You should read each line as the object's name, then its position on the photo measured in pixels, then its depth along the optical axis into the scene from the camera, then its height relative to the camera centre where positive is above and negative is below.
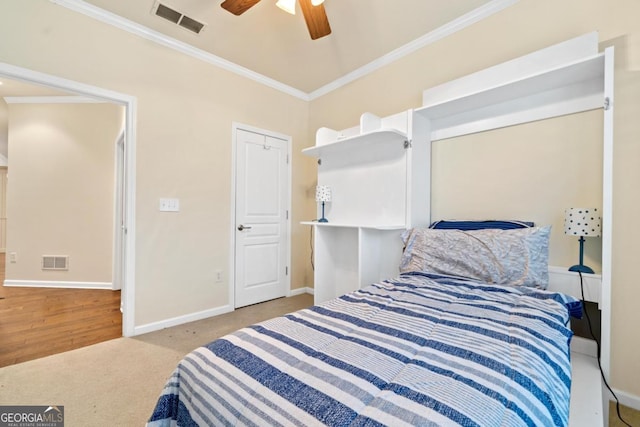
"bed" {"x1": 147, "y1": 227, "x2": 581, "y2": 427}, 0.64 -0.44
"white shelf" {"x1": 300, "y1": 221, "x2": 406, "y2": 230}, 2.28 -0.10
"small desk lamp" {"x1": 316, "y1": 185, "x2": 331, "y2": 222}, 2.94 +0.20
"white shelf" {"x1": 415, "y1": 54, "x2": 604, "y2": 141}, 1.68 +0.82
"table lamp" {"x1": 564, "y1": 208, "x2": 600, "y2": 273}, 1.57 -0.04
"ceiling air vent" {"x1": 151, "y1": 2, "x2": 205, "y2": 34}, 2.29 +1.66
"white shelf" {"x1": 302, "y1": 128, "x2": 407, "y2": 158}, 2.31 +0.65
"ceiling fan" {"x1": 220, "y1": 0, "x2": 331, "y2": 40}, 1.77 +1.32
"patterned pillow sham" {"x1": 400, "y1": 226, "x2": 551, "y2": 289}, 1.60 -0.25
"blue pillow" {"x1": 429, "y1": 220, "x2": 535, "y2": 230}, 1.91 -0.07
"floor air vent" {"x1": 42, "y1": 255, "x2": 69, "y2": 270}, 4.07 -0.75
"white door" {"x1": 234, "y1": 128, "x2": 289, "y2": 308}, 3.24 -0.05
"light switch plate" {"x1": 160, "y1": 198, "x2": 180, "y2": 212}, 2.67 +0.07
